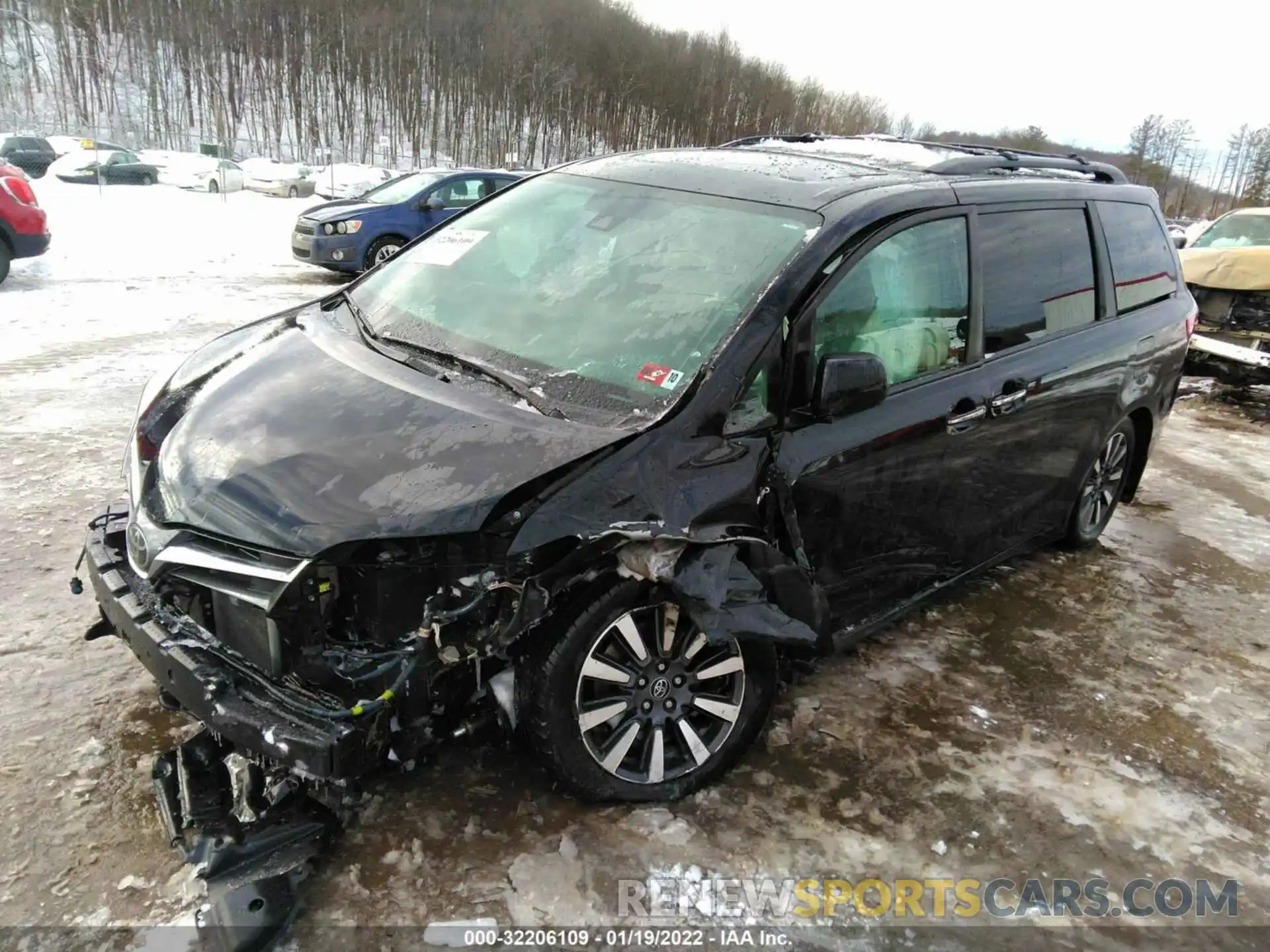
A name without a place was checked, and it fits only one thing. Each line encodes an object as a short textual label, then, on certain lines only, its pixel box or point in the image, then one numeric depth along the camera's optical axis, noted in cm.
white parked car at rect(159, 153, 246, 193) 2519
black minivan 220
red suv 947
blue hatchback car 1187
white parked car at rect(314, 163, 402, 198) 2731
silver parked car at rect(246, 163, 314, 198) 2694
